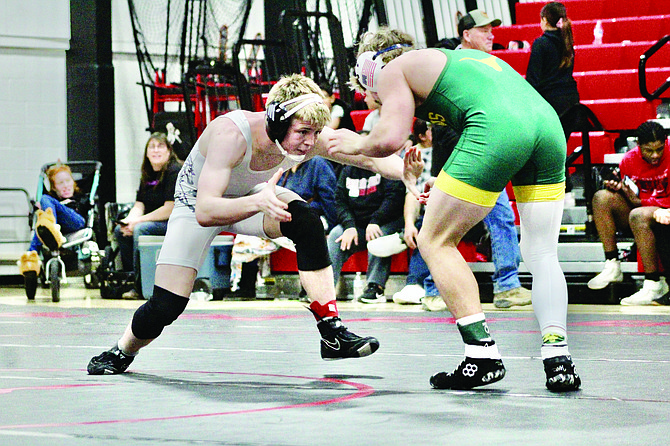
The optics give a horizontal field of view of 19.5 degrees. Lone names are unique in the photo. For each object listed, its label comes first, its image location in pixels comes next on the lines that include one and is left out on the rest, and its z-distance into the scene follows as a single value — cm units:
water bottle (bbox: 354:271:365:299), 1513
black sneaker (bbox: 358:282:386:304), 1438
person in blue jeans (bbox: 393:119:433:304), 1383
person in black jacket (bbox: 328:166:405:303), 1444
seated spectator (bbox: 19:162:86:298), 1619
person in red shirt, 1304
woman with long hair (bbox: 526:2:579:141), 1446
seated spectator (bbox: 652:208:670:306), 1295
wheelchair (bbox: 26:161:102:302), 1712
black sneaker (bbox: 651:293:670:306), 1300
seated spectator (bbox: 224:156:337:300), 1511
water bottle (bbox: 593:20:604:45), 1970
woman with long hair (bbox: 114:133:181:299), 1596
